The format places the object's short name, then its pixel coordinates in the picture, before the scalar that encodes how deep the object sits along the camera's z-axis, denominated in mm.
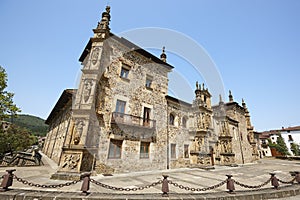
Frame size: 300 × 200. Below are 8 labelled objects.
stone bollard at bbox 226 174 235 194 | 4996
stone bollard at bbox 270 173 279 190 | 5504
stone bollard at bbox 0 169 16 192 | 4226
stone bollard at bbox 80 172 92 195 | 4359
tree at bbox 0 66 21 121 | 11907
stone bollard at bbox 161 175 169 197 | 4522
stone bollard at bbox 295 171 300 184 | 6311
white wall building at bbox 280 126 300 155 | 36844
